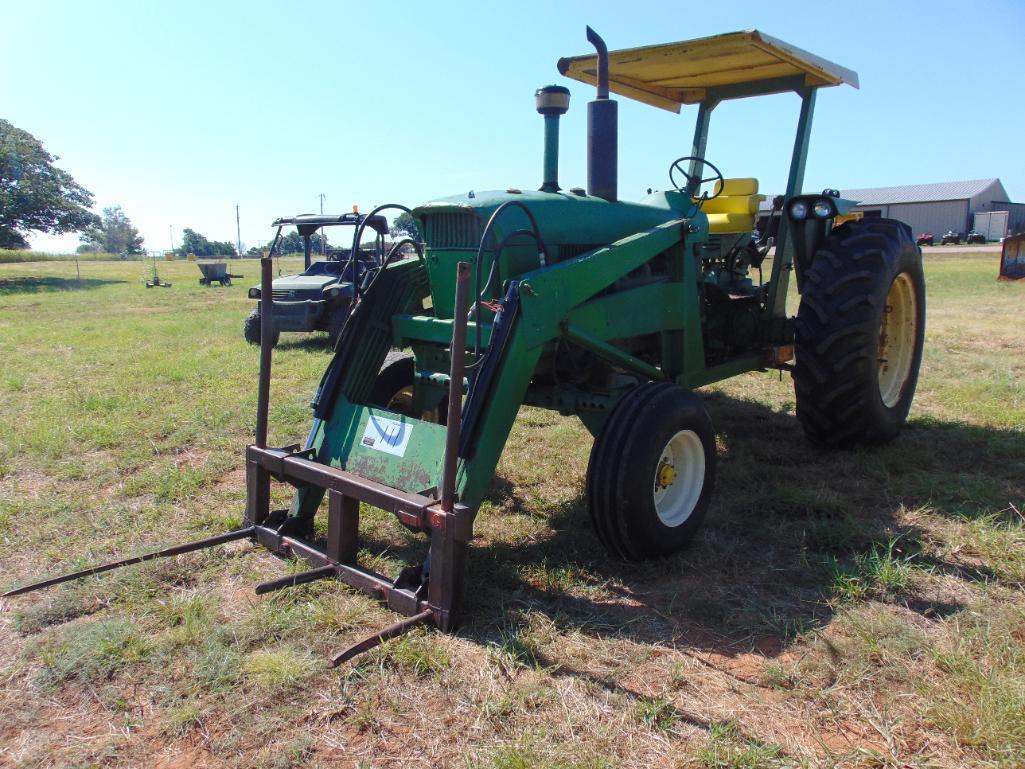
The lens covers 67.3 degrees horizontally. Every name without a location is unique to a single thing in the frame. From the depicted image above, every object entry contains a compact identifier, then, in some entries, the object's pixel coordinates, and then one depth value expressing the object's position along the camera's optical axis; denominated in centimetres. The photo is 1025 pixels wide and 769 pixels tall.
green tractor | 319
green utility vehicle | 973
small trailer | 2516
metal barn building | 5481
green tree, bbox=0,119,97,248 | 2892
